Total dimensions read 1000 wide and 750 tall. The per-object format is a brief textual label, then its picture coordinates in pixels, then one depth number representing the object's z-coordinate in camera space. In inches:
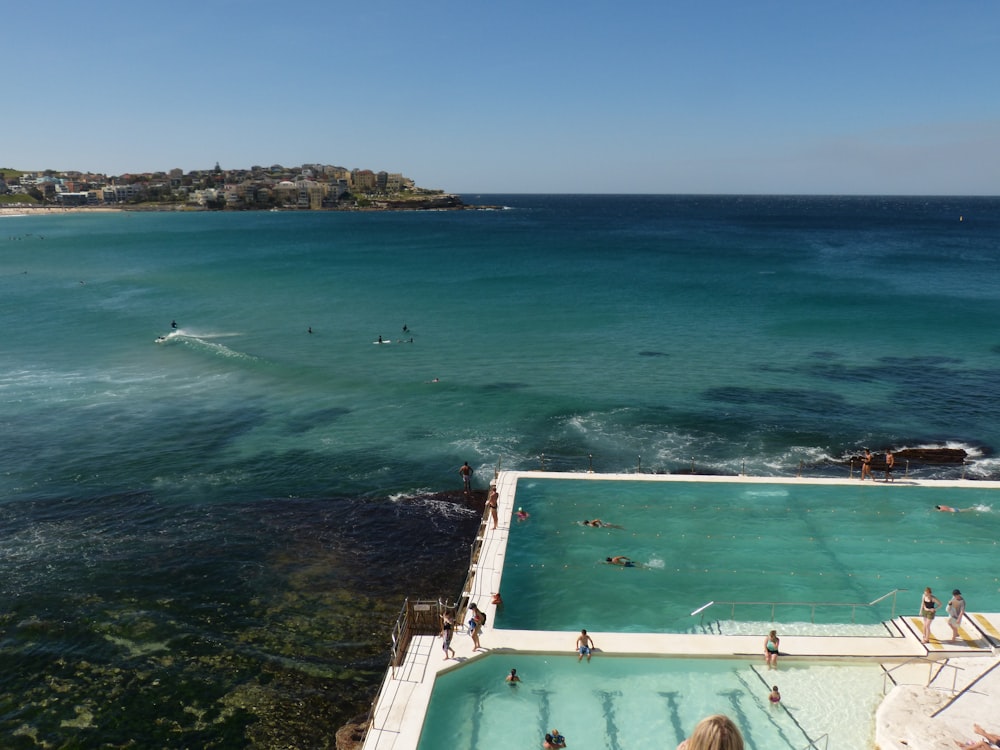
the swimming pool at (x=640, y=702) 572.4
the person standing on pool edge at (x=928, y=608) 664.4
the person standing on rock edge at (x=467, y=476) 1122.8
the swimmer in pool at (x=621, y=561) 844.0
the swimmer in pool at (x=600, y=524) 933.8
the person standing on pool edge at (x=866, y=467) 1061.1
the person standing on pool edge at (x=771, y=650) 643.5
